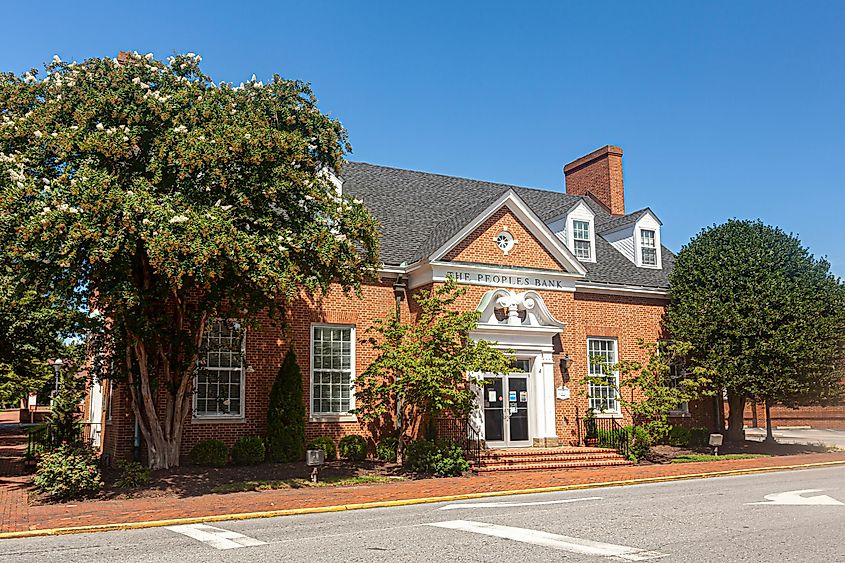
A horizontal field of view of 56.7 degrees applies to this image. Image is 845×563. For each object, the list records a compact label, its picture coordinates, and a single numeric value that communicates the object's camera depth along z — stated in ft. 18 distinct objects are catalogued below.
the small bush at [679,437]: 79.92
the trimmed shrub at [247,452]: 61.26
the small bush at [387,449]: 65.92
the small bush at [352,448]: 65.26
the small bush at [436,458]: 59.57
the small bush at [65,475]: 46.78
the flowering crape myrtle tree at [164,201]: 43.04
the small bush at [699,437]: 82.99
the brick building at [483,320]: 64.39
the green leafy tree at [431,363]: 59.41
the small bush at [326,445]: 63.93
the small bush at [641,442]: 71.41
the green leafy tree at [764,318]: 75.97
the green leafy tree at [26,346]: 67.72
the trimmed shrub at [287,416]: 62.44
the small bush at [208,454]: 60.03
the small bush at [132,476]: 50.62
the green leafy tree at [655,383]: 70.90
